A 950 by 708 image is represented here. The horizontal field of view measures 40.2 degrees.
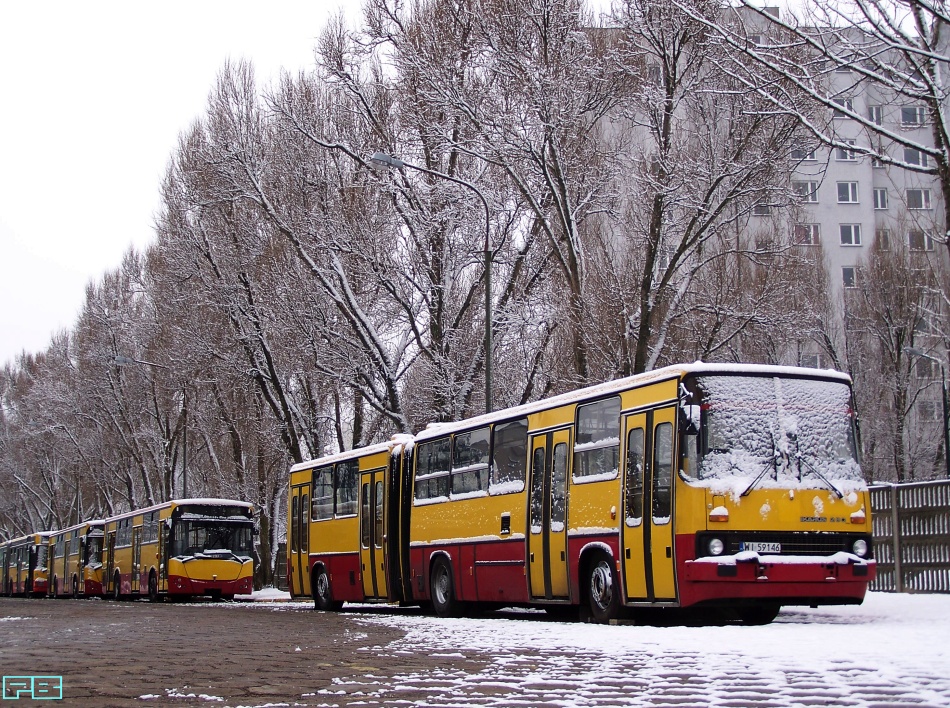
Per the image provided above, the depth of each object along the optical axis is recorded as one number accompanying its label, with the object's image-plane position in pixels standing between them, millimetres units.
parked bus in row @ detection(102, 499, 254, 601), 38125
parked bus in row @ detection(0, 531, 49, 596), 61541
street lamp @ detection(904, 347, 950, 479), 42916
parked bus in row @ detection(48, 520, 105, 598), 50125
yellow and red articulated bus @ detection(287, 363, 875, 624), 14320
